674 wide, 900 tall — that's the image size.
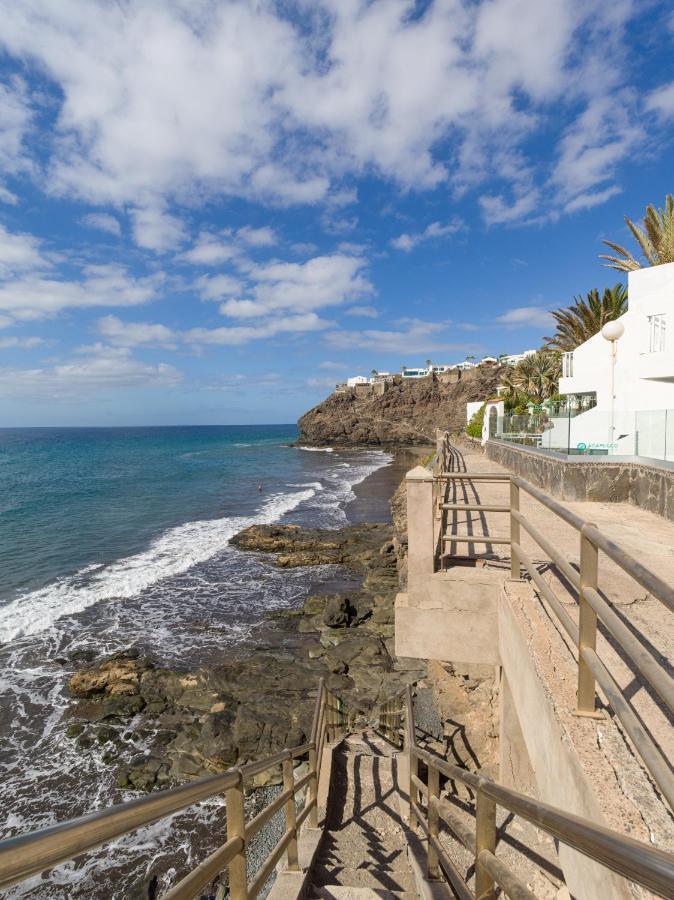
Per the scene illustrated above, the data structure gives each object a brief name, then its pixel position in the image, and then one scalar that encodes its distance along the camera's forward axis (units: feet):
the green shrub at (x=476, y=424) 103.13
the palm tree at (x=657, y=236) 67.82
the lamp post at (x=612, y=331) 38.47
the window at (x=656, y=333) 49.08
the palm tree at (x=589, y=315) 91.09
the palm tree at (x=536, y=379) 113.19
